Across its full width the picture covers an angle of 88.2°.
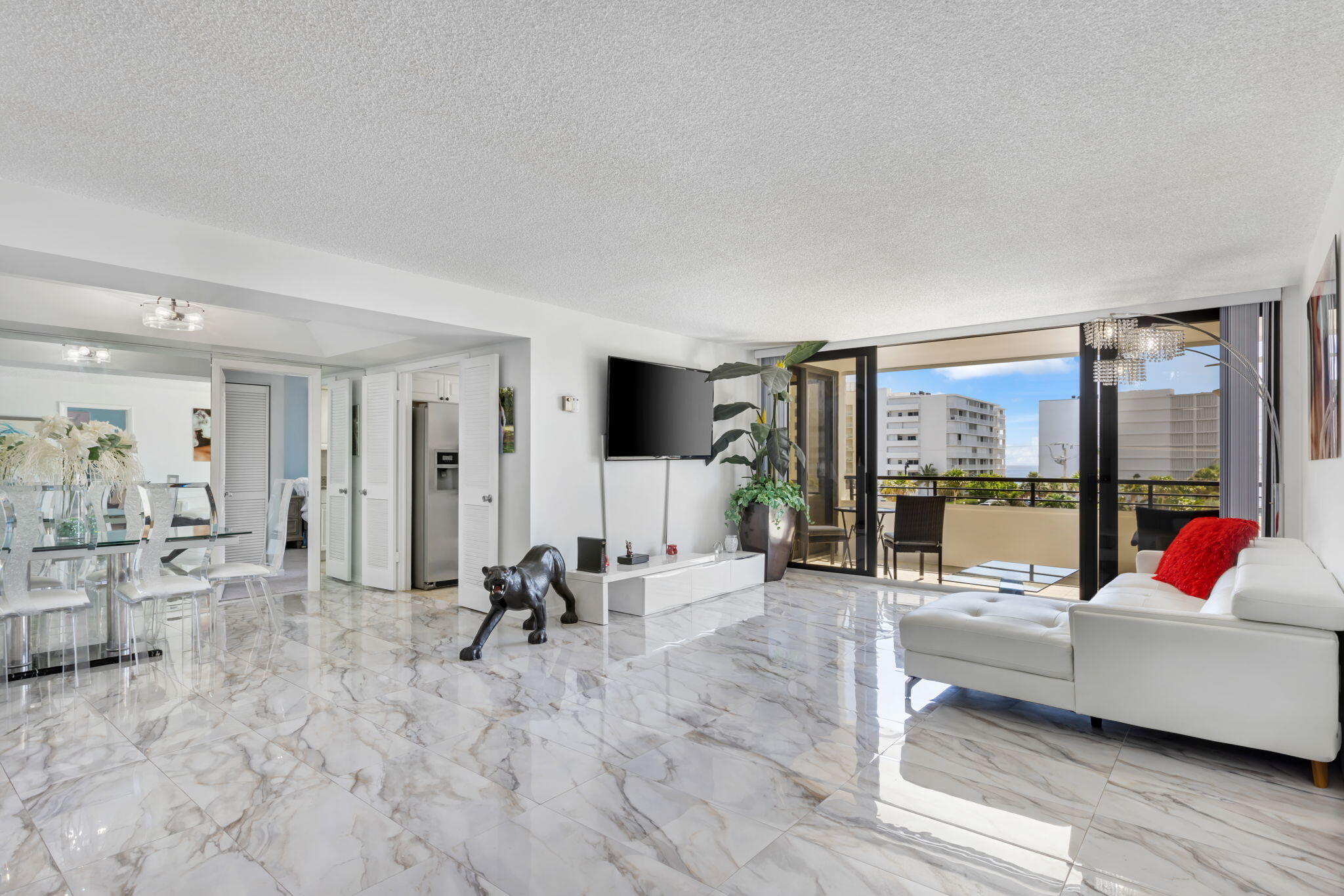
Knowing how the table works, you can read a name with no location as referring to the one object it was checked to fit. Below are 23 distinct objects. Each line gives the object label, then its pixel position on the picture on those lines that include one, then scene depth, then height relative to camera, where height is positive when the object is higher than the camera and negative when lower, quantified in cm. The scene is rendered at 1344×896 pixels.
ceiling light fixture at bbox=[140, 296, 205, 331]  481 +98
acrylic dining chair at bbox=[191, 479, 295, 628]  442 -73
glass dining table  363 -80
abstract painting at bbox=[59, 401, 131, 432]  485 +29
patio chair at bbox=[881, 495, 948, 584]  633 -67
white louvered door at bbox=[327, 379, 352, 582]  632 -29
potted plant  628 -31
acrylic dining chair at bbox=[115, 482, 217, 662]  383 -61
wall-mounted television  552 +34
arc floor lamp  406 +59
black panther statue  400 -81
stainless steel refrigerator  607 -35
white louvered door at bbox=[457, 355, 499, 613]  517 -16
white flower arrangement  373 -1
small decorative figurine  516 -80
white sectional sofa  237 -80
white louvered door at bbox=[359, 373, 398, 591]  590 -24
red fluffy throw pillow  346 -54
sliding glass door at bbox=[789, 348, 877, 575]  642 -5
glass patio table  524 -101
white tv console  476 -99
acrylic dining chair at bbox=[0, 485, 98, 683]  344 -57
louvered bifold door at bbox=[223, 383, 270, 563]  563 -9
